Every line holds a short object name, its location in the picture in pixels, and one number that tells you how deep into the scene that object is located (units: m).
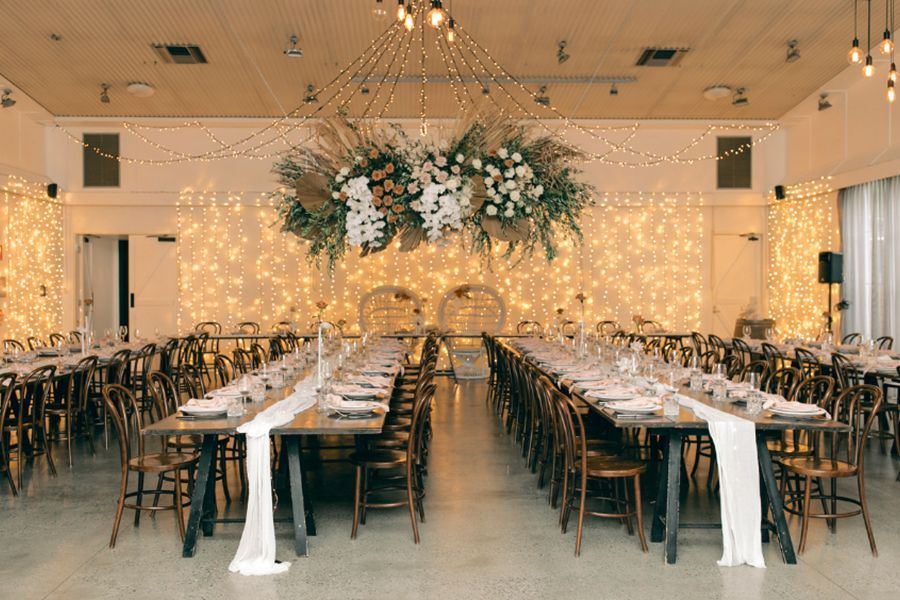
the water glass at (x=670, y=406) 4.68
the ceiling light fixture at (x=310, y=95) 11.62
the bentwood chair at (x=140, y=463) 4.75
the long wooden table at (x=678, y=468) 4.43
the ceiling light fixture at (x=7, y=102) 11.71
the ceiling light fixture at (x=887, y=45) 6.28
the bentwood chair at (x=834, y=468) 4.58
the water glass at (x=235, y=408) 4.77
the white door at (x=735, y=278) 15.45
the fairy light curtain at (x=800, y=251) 13.20
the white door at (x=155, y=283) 15.20
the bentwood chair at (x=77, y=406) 7.07
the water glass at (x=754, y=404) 4.78
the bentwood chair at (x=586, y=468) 4.66
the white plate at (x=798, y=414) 4.62
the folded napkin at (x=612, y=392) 5.38
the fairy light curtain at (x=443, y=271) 15.05
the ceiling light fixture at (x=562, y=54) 10.72
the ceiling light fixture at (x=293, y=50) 10.39
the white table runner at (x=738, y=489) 4.35
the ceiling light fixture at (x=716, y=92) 12.56
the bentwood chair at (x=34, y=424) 6.35
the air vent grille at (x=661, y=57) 10.95
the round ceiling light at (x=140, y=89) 12.20
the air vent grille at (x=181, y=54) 10.75
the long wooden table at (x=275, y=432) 4.43
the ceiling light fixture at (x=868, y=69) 6.77
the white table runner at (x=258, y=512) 4.30
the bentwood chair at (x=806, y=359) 8.50
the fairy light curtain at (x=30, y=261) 12.90
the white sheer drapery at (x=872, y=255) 11.40
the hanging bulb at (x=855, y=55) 6.61
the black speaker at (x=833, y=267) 12.23
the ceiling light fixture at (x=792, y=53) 10.60
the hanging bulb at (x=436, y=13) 4.93
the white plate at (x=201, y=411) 4.71
